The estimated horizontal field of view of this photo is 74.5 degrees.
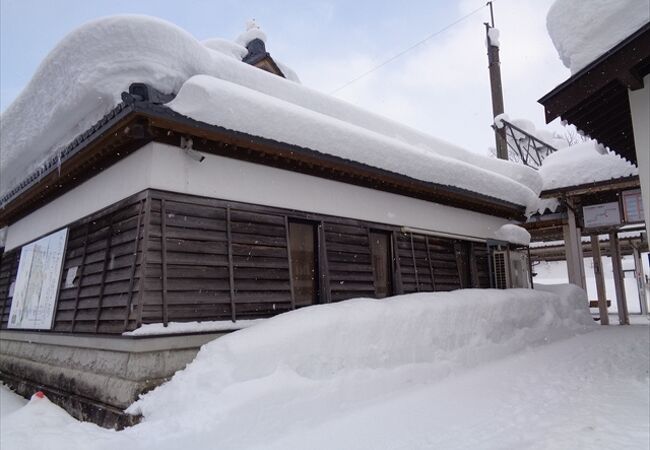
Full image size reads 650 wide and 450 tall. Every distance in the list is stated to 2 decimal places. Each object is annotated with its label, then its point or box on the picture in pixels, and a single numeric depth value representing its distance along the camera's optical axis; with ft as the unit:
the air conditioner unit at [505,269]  35.83
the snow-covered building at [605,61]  14.70
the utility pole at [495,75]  67.97
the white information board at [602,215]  38.06
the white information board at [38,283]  25.04
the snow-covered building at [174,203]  17.84
